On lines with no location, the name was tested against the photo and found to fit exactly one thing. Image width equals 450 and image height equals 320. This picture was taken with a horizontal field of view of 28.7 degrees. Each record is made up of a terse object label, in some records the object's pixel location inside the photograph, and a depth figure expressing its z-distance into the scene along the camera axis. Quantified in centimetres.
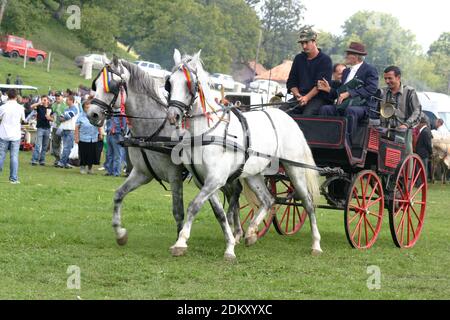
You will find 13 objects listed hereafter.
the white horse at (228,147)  924
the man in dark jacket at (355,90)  1079
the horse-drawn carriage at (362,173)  1066
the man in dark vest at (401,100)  1140
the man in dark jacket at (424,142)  2156
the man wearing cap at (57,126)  2316
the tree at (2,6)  4628
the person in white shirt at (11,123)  1781
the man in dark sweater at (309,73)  1105
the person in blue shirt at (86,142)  2097
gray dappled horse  969
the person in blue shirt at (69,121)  2183
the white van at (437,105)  2906
